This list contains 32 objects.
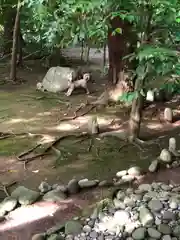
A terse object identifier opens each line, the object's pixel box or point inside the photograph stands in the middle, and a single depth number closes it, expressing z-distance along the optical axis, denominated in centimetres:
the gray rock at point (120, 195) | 314
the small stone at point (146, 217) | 270
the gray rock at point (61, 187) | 331
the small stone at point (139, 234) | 256
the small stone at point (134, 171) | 361
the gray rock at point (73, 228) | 268
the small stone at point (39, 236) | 262
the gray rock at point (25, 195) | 315
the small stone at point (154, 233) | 256
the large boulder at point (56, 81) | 725
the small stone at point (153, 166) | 371
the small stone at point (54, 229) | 270
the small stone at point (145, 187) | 324
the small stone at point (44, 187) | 336
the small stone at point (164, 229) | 258
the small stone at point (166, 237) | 252
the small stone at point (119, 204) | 298
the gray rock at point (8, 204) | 306
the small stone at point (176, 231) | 257
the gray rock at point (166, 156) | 388
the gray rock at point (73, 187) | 333
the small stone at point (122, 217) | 275
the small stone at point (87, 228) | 270
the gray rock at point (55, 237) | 258
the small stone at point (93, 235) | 262
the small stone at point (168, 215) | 273
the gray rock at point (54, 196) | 322
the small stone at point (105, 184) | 343
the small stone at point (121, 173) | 364
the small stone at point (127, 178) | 351
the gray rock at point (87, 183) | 340
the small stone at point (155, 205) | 285
